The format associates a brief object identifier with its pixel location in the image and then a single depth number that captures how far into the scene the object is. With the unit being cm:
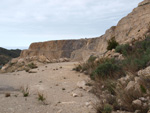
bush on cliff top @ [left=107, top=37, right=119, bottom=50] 1186
